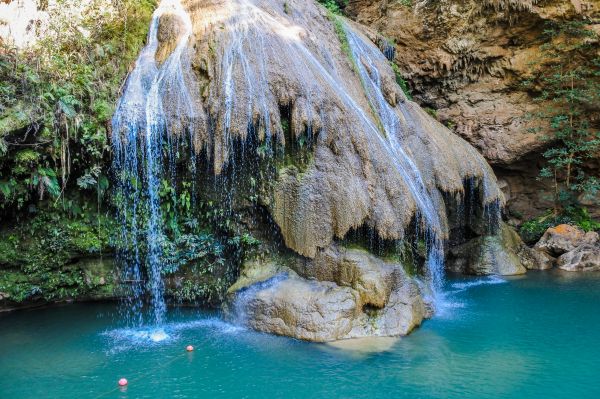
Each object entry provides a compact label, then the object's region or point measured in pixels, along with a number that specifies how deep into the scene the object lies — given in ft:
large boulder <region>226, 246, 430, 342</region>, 28.89
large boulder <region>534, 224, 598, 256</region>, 51.06
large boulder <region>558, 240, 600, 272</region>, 48.03
